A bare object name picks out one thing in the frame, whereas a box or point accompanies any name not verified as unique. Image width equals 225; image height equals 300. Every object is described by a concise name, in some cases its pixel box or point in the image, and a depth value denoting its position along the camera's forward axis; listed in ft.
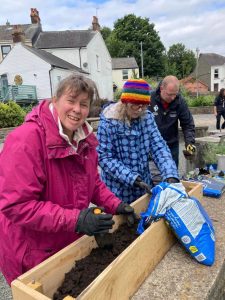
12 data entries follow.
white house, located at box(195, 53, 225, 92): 139.53
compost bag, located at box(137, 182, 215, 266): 4.40
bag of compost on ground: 7.56
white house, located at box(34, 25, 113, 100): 73.04
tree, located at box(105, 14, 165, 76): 128.86
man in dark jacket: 9.64
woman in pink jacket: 3.45
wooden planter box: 3.18
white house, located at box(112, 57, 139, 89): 108.17
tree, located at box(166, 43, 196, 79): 160.56
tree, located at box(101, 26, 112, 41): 167.88
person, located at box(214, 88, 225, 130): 29.34
